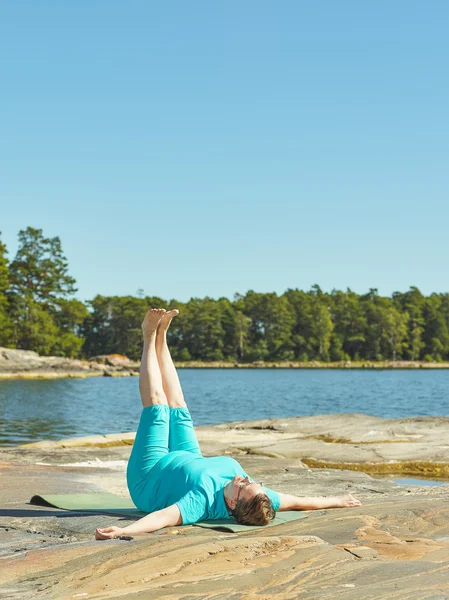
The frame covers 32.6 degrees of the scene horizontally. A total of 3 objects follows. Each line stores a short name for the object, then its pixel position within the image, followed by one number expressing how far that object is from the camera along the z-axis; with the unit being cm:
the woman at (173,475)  591
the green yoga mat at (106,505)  609
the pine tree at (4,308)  8106
